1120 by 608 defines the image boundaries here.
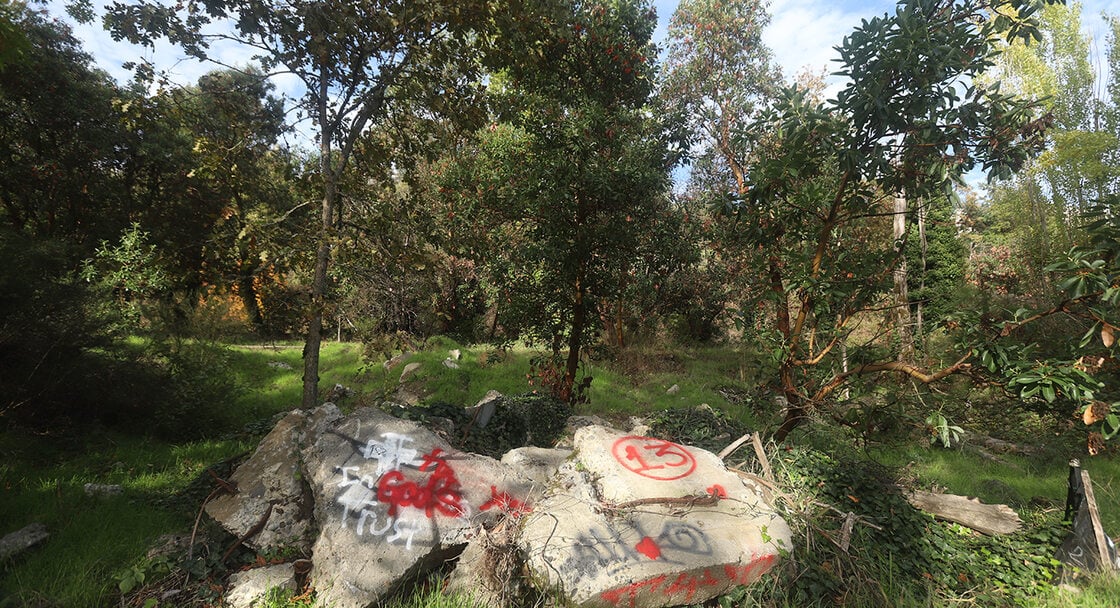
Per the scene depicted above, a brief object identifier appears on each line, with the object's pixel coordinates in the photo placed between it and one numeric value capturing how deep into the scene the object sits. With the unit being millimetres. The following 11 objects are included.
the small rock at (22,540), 3472
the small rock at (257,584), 3262
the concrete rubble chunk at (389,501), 3340
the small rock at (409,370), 10852
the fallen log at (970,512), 4328
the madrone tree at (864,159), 3764
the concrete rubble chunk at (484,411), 6273
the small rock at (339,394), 9295
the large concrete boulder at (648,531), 3137
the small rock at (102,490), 4465
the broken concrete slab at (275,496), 3943
